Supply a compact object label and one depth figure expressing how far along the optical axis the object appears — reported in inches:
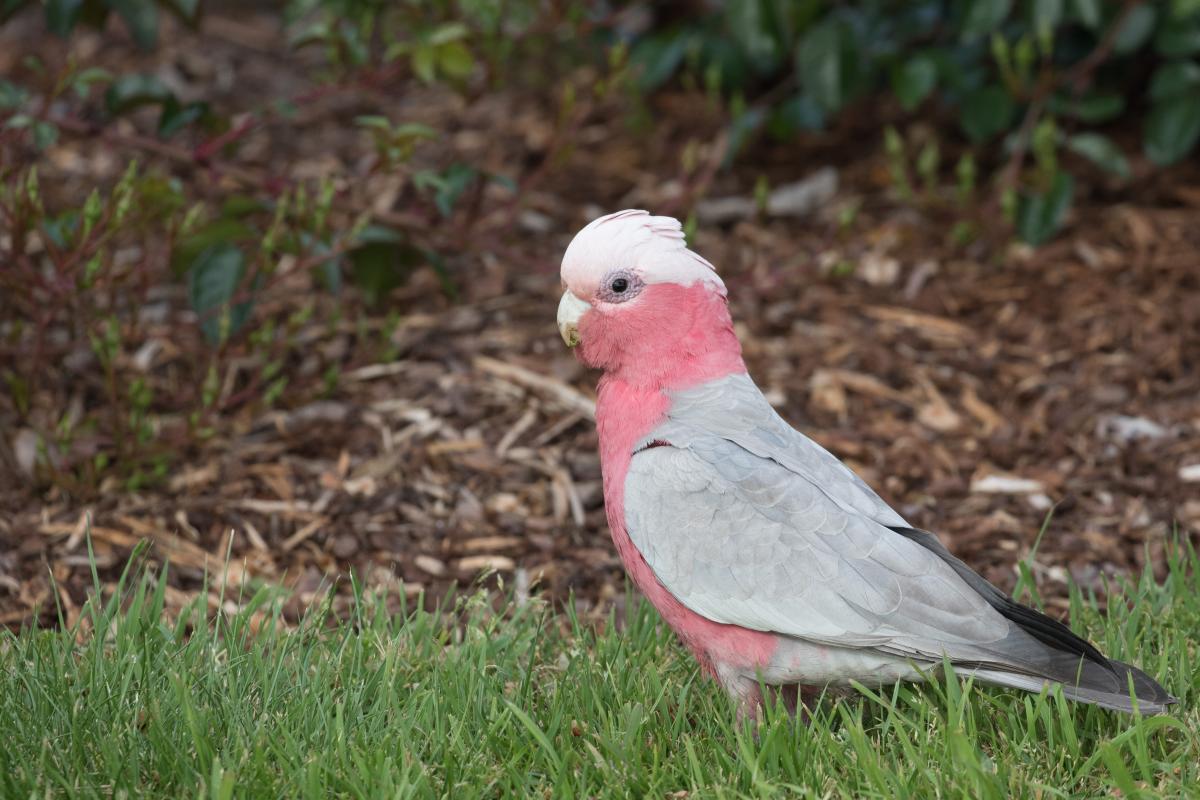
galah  196.5
